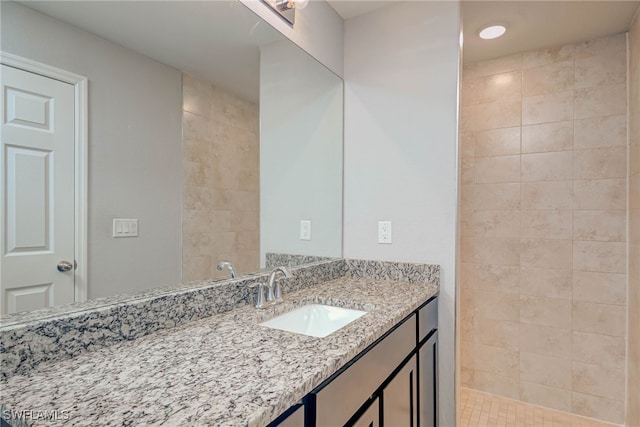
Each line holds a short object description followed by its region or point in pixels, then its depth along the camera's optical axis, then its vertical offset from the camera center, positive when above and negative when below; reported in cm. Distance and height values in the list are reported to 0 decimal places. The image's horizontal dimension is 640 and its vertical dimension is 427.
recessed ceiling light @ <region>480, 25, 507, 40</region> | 200 +108
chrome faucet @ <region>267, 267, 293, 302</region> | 133 -30
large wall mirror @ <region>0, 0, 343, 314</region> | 75 +21
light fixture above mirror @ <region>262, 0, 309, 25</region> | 144 +88
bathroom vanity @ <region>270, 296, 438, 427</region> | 79 -52
